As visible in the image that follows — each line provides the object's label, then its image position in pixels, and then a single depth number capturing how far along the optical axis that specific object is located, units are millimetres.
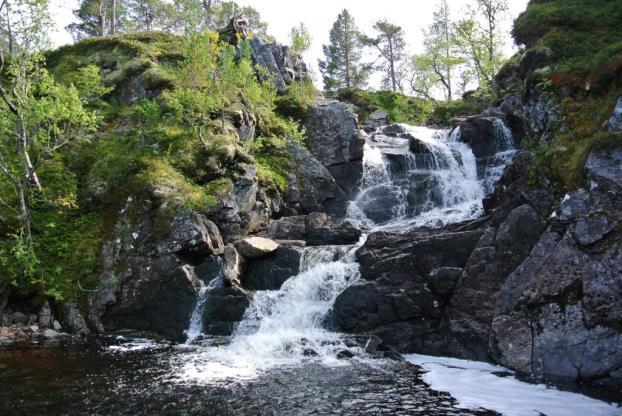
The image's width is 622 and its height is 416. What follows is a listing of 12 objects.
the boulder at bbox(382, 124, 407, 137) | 37250
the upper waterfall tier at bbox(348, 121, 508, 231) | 27016
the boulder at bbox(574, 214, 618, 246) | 11625
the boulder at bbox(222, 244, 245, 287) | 19047
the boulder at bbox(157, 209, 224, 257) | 19359
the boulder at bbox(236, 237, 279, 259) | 20411
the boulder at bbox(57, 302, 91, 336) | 18016
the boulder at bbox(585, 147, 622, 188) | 12281
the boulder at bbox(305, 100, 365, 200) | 31625
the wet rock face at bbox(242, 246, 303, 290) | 19828
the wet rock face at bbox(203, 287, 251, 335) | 17500
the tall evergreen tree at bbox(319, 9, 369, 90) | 70688
